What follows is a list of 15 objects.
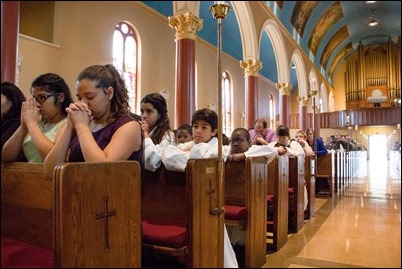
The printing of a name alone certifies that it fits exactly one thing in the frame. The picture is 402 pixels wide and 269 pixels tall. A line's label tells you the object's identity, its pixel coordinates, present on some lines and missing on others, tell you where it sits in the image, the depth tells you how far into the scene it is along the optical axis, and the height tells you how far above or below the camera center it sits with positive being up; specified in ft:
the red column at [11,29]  10.05 +3.68
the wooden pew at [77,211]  3.40 -0.59
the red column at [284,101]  39.81 +6.19
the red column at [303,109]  45.95 +6.08
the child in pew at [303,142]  14.56 +0.51
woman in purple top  4.18 +0.35
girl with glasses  3.99 +0.44
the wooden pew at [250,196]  6.53 -0.91
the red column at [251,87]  31.07 +6.08
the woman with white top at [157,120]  6.84 +0.67
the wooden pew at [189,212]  3.96 -0.84
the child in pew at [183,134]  11.45 +0.61
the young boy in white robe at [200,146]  4.99 +0.10
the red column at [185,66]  21.83 +5.39
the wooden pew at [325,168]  15.02 -0.61
